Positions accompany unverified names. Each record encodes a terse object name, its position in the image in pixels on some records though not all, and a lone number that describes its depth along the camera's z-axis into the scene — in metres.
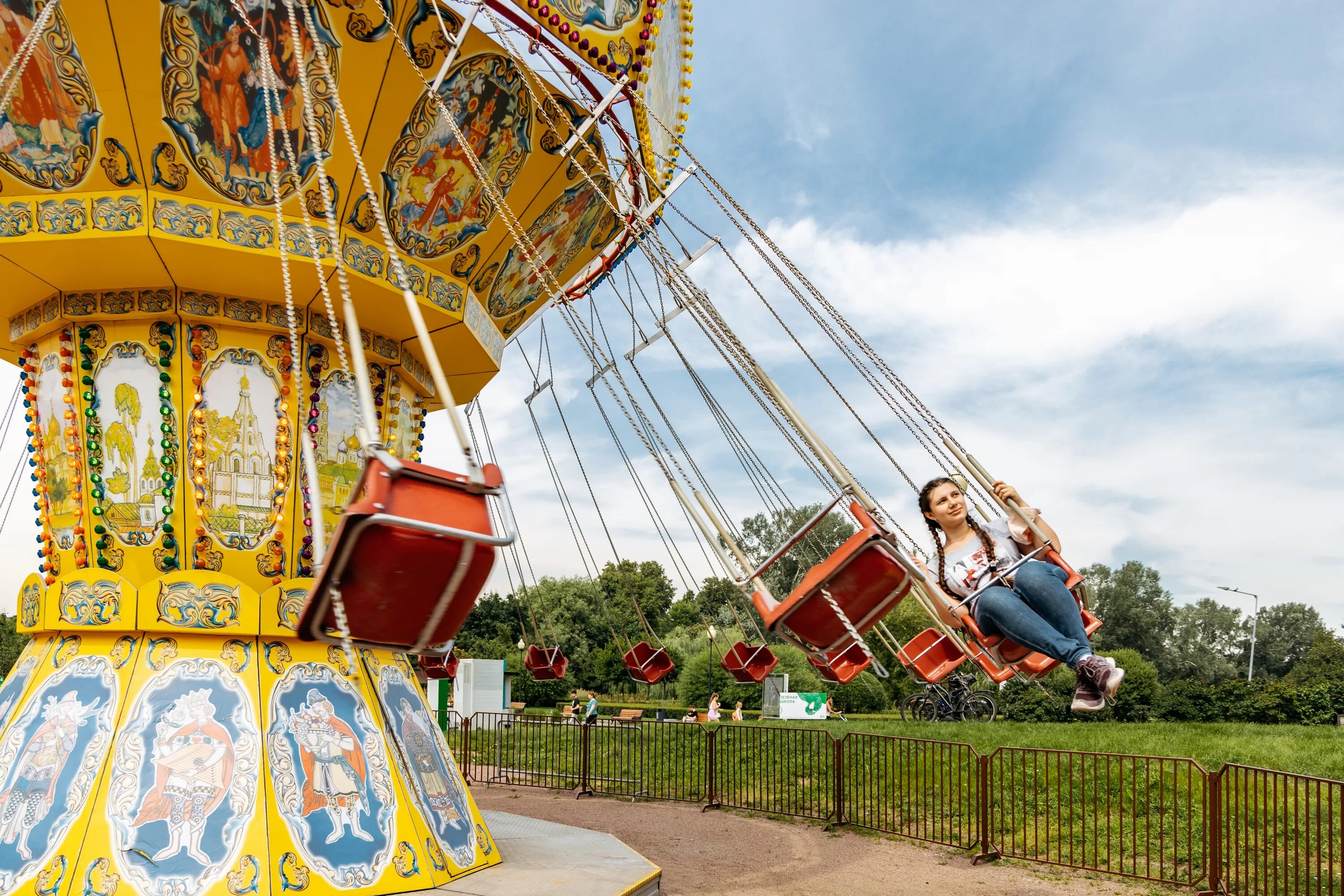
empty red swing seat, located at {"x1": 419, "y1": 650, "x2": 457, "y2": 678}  15.40
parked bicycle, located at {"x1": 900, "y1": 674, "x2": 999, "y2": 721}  23.11
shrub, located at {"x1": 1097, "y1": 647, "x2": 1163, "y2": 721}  22.73
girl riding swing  4.51
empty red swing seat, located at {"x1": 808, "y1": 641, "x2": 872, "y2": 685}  8.39
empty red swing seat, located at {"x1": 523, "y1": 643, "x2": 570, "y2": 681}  13.55
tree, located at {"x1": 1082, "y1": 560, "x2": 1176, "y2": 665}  58.81
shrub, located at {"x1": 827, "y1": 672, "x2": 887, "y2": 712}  29.64
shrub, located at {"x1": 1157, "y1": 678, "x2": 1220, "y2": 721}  22.91
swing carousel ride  6.47
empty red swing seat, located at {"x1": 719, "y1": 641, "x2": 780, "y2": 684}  12.38
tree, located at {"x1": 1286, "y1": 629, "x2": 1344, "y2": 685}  46.66
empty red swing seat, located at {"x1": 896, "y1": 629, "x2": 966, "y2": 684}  7.47
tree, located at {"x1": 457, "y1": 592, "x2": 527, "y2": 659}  55.28
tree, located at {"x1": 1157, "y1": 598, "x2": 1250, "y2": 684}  57.22
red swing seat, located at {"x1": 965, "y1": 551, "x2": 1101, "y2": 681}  4.97
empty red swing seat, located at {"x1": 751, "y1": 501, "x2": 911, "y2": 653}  4.52
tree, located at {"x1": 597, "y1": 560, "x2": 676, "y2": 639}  61.09
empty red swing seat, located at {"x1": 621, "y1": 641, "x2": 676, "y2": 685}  13.43
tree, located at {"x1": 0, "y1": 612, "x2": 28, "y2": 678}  37.00
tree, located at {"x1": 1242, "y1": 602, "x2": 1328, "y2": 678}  65.25
